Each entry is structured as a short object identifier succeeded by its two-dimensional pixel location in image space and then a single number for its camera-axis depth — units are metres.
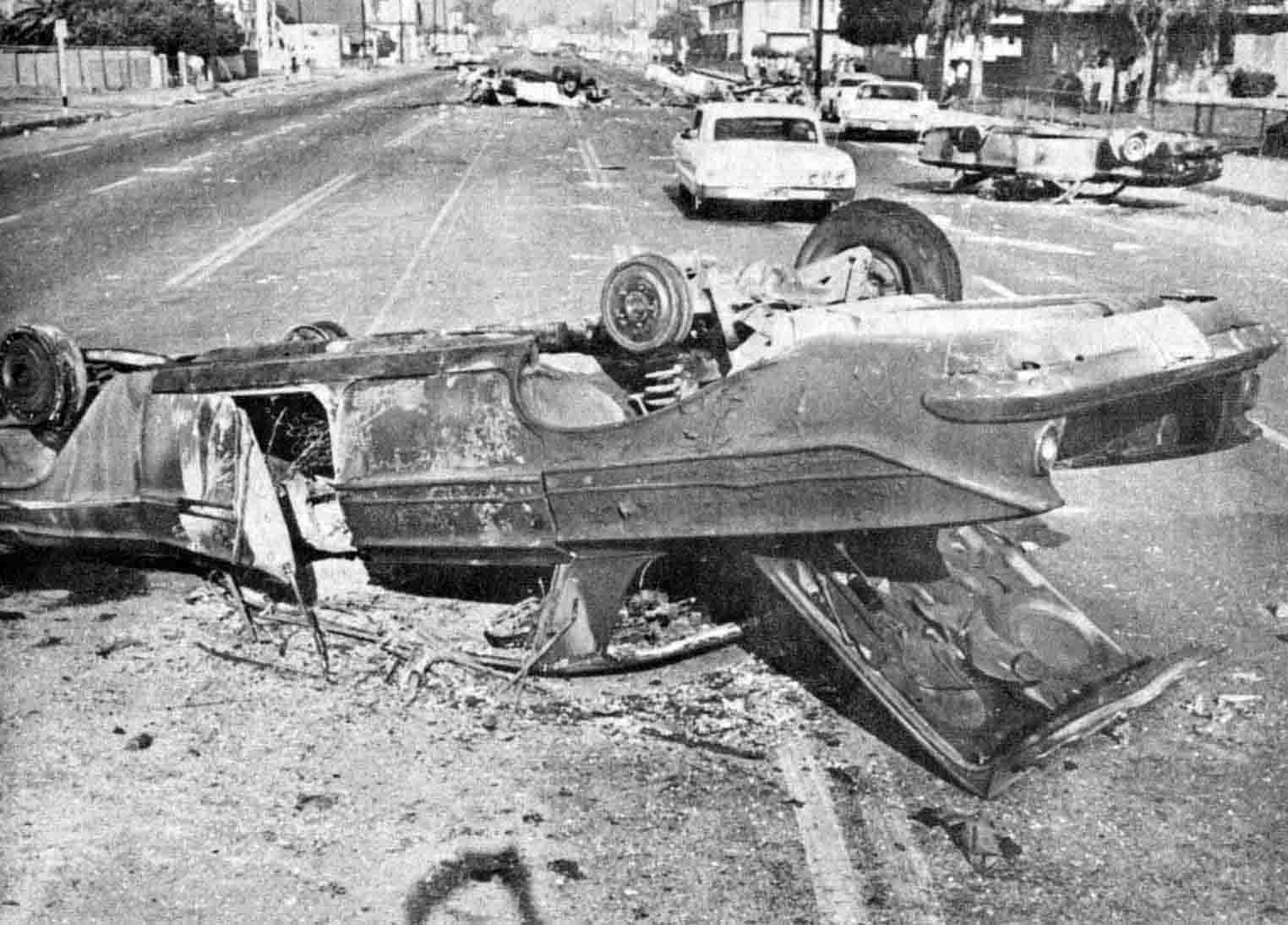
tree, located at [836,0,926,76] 56.66
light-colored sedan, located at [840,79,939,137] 35.47
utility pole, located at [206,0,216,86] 62.25
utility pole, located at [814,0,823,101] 45.59
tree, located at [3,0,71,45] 52.28
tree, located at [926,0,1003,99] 47.34
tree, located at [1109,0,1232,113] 40.81
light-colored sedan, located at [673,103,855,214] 17.95
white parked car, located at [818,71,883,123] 36.88
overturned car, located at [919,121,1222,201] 21.02
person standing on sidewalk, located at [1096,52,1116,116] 46.19
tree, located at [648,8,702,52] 130.00
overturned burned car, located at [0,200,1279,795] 3.90
